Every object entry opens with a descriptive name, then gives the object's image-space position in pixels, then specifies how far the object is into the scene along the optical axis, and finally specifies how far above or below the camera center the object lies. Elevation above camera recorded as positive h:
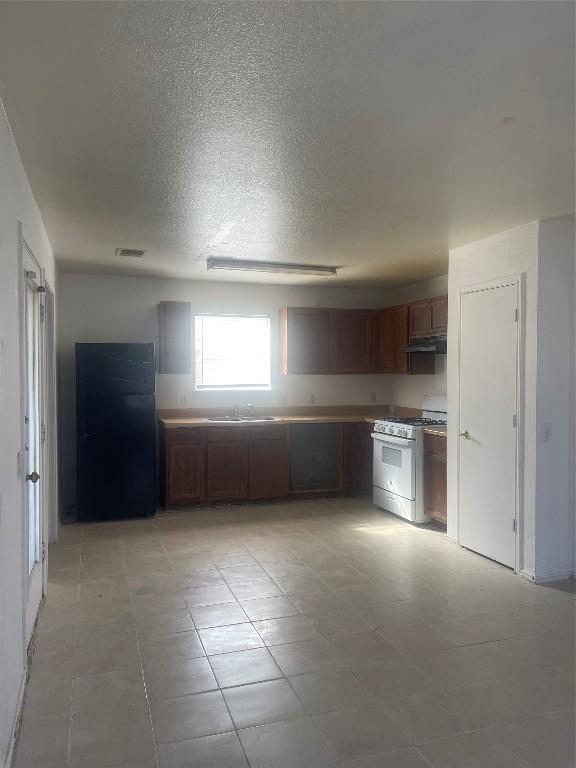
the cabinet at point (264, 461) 5.74 -0.90
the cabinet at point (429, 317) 5.36 +0.54
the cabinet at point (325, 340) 6.43 +0.38
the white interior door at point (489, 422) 4.06 -0.36
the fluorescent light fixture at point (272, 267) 5.13 +0.98
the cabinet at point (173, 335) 6.02 +0.41
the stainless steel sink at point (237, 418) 6.15 -0.47
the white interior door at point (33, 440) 2.95 -0.39
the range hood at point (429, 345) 5.38 +0.27
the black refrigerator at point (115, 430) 5.32 -0.52
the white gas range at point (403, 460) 5.29 -0.82
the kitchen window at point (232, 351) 6.39 +0.25
